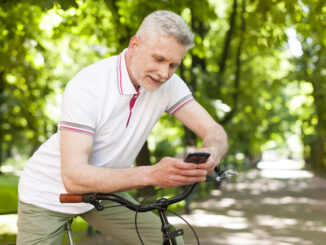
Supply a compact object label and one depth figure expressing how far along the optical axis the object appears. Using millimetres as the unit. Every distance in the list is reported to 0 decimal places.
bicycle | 2072
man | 2059
